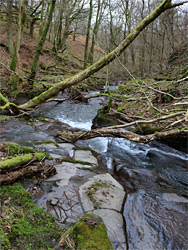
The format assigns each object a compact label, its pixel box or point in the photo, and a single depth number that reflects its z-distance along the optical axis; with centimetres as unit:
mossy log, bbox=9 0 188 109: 469
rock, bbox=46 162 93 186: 364
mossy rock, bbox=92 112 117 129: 899
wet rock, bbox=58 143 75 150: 575
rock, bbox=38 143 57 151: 524
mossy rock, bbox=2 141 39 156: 373
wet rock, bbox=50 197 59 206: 296
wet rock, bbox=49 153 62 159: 468
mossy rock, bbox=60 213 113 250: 211
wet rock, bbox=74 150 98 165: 513
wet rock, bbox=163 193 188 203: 380
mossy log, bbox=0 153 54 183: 299
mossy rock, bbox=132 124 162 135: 652
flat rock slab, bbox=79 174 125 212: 313
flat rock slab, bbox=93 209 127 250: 253
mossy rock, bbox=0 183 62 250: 213
